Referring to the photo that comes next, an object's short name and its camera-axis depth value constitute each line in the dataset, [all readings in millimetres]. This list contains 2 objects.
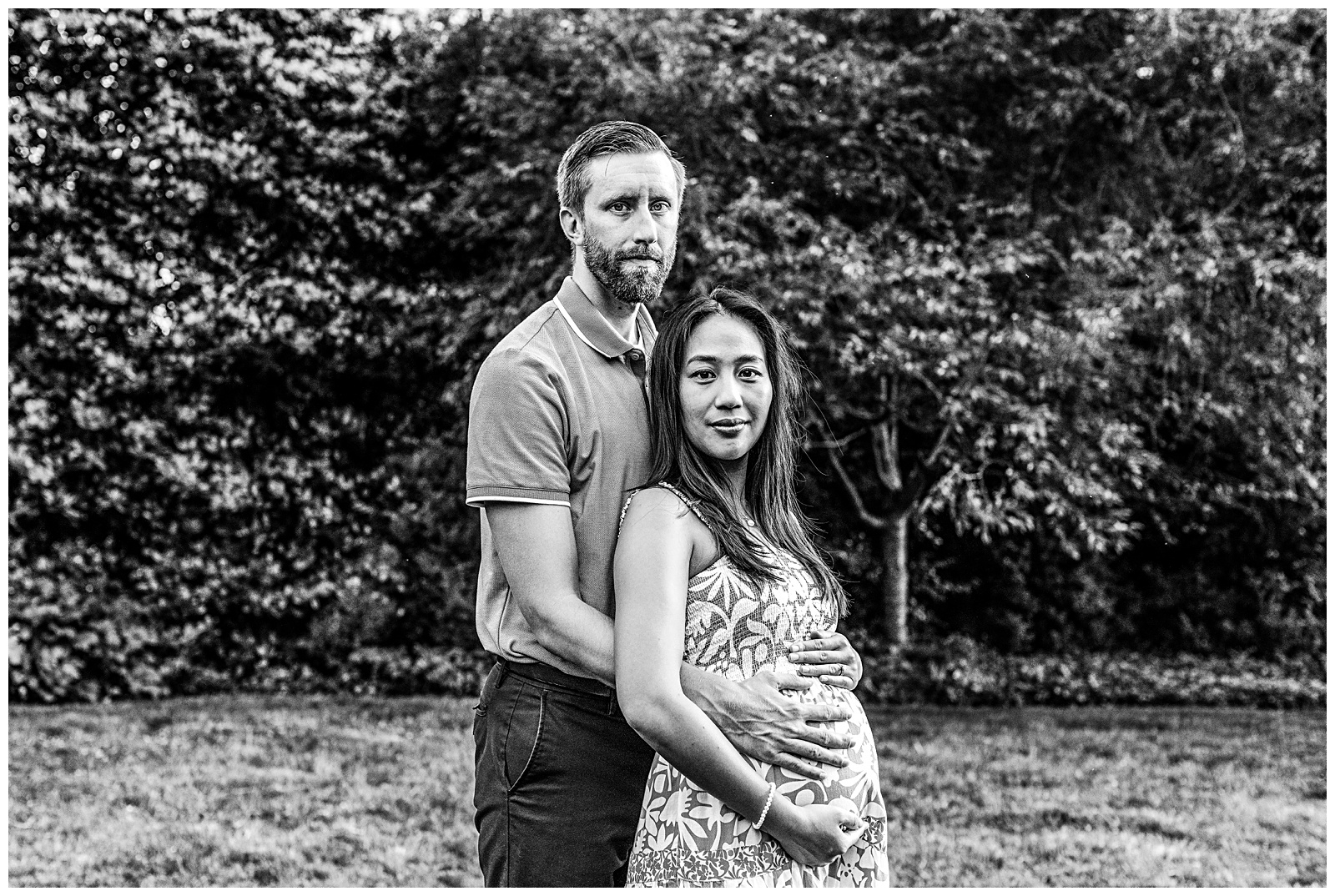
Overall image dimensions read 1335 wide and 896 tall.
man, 1899
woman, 1790
